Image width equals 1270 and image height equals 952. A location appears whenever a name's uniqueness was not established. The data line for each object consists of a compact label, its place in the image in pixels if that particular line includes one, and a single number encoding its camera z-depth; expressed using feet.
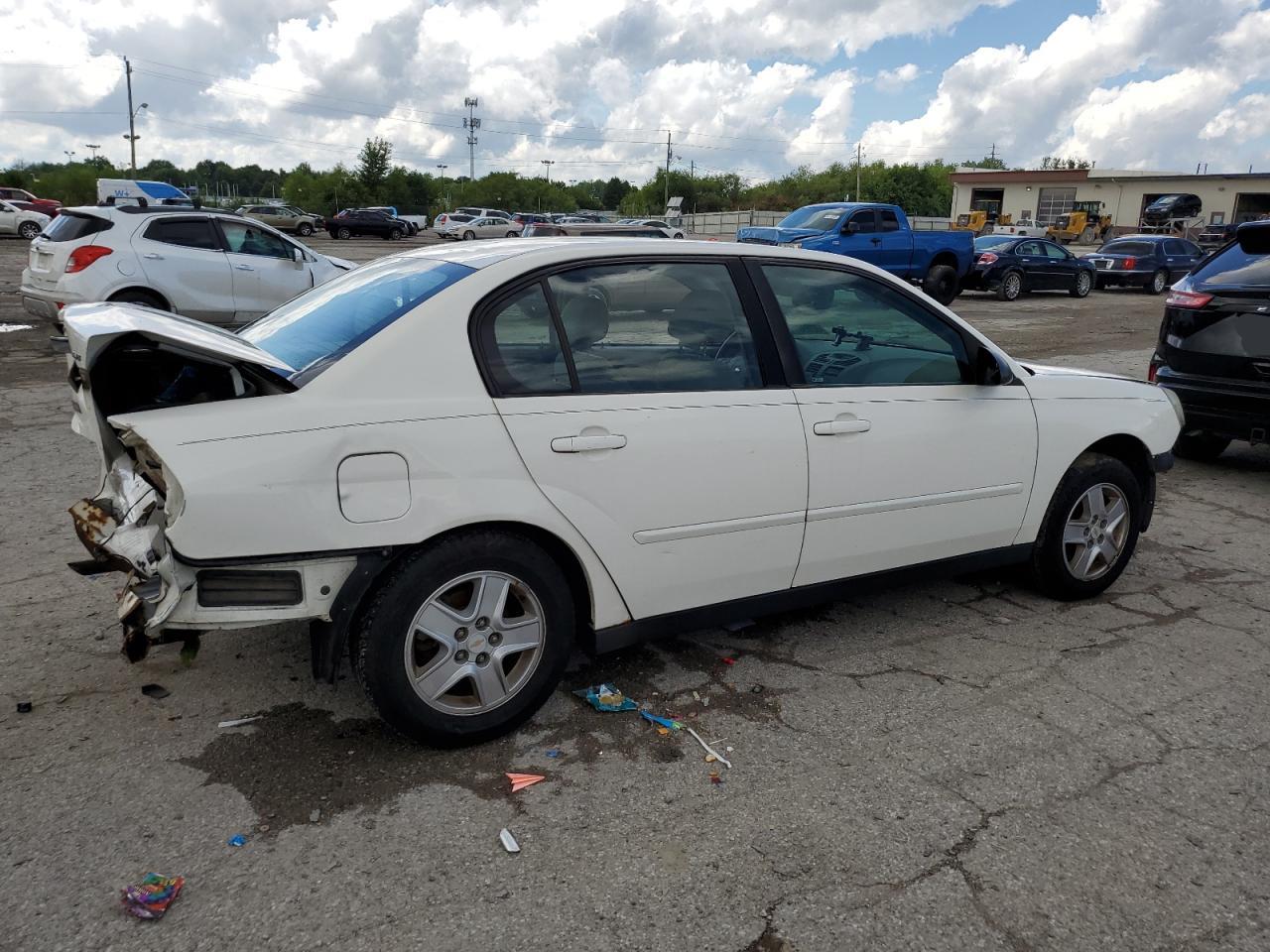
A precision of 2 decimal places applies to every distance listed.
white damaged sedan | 9.12
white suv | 35.19
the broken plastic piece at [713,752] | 10.29
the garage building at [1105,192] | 191.42
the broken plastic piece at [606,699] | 11.38
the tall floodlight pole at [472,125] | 357.20
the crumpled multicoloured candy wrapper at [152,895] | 7.82
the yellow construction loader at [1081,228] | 181.57
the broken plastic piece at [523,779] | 9.78
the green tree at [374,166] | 269.44
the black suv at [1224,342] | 21.20
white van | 109.40
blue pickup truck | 57.82
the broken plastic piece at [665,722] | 11.00
